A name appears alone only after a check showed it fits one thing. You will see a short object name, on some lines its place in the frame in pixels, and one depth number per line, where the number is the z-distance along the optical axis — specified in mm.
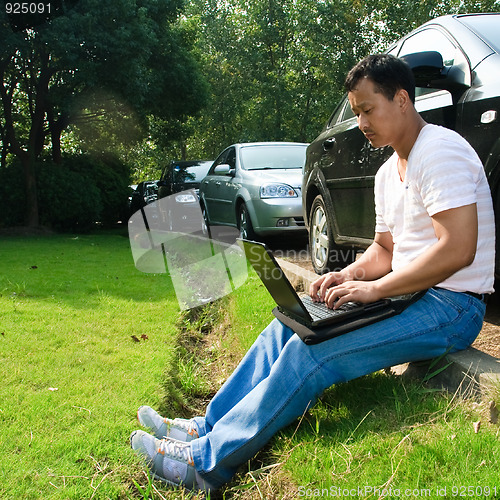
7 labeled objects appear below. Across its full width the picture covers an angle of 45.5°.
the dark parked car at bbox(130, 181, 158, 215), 16325
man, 2271
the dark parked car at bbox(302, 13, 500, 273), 3145
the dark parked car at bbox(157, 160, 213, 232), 12852
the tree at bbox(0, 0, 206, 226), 13195
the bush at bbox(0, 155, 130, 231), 14953
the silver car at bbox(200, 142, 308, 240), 8000
